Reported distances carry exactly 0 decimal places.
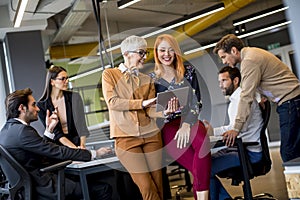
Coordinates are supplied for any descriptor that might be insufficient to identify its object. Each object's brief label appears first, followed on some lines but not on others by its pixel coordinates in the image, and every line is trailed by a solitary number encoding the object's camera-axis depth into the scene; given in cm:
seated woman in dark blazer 365
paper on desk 288
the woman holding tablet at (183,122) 266
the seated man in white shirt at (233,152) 329
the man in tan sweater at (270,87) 316
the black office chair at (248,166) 315
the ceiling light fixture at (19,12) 457
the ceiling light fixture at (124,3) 526
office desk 285
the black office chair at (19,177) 269
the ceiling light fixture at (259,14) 739
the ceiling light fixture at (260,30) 858
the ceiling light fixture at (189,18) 664
